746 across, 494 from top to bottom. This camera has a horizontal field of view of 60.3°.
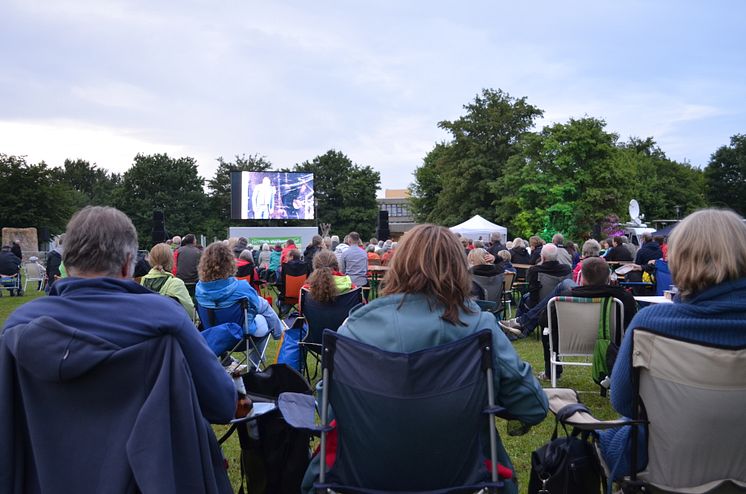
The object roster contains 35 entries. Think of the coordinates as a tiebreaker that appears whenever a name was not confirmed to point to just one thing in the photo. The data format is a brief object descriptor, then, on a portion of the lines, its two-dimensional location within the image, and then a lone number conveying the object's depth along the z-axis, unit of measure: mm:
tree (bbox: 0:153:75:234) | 44875
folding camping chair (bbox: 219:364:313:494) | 2658
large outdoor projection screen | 31094
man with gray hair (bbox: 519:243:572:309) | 8312
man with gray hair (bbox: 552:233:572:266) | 11219
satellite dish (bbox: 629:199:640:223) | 33594
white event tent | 24656
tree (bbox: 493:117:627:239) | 38281
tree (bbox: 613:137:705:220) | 54531
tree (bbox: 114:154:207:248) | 53312
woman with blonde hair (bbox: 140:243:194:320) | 5598
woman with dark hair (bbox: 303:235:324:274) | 13339
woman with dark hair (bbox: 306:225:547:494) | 2168
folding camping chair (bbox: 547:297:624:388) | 5246
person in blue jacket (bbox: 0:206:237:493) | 1745
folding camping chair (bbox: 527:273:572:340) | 8250
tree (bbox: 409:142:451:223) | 52600
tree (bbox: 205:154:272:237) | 55000
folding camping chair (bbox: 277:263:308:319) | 9539
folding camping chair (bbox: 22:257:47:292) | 18609
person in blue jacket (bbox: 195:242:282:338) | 5586
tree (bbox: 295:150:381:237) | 56312
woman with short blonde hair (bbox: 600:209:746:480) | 2227
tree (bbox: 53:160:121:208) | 76581
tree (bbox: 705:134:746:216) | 53531
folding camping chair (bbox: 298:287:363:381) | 5711
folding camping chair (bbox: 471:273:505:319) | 8914
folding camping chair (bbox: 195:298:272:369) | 5645
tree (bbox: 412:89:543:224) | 44031
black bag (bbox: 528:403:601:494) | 2396
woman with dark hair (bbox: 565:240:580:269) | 12547
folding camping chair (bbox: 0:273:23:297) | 16656
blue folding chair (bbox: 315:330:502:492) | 2061
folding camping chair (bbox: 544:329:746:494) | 2178
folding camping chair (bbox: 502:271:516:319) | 9738
